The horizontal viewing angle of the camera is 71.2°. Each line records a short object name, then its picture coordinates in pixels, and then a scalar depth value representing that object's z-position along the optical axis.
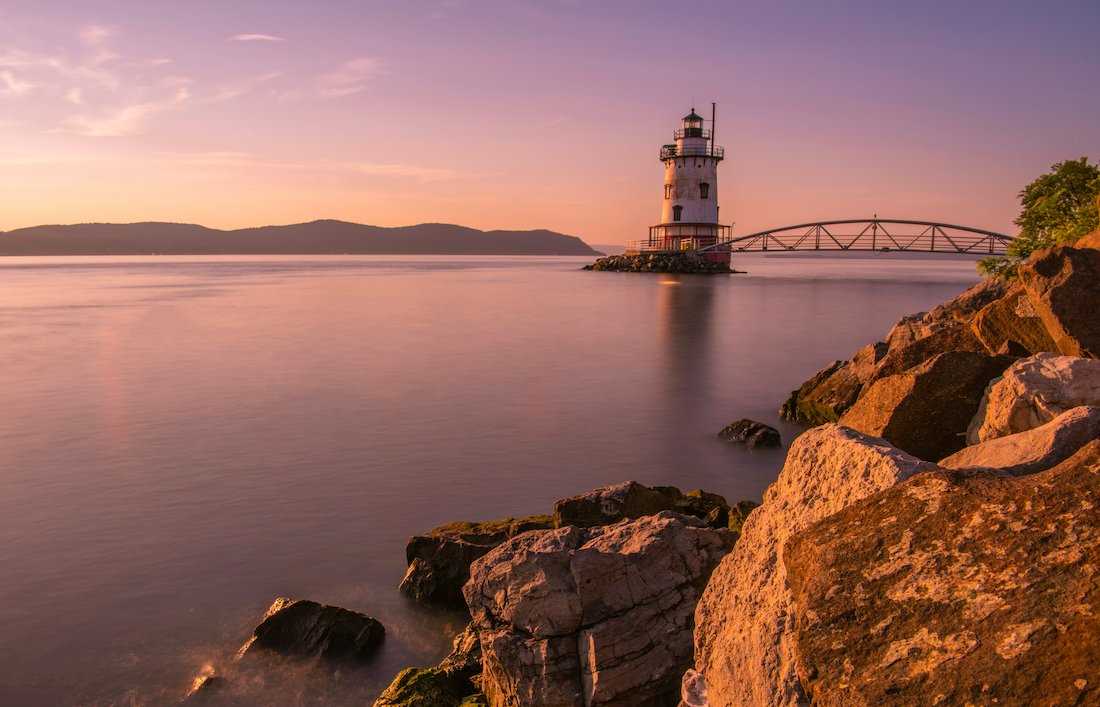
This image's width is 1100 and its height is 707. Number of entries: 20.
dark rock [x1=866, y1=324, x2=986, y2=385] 12.72
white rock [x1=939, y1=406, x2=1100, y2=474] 4.55
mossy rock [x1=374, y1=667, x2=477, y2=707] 6.81
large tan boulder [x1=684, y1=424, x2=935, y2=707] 4.31
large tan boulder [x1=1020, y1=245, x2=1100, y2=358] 9.66
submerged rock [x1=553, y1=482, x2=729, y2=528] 9.34
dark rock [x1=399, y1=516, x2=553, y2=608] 9.17
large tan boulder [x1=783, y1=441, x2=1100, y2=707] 3.04
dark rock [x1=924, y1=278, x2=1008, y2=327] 18.17
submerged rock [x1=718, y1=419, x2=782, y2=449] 16.03
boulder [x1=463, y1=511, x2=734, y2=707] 6.18
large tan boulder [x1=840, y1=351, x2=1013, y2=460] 8.87
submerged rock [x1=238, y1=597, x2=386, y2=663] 8.14
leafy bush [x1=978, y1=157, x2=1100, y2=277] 22.81
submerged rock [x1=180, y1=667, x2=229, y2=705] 7.50
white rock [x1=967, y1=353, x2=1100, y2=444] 7.30
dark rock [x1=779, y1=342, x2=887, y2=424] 16.47
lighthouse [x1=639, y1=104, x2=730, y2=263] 85.25
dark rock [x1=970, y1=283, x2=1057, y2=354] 11.14
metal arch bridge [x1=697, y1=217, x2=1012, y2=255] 89.69
